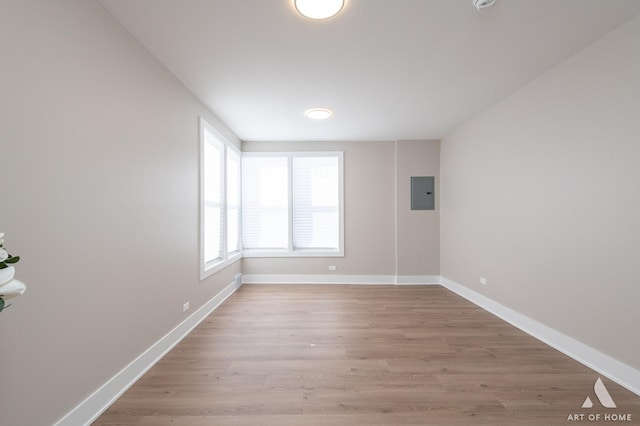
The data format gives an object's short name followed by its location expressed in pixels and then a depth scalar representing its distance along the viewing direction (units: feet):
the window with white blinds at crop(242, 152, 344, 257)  17.17
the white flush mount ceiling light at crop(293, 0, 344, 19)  5.86
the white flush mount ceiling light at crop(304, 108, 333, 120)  11.91
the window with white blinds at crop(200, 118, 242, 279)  11.39
